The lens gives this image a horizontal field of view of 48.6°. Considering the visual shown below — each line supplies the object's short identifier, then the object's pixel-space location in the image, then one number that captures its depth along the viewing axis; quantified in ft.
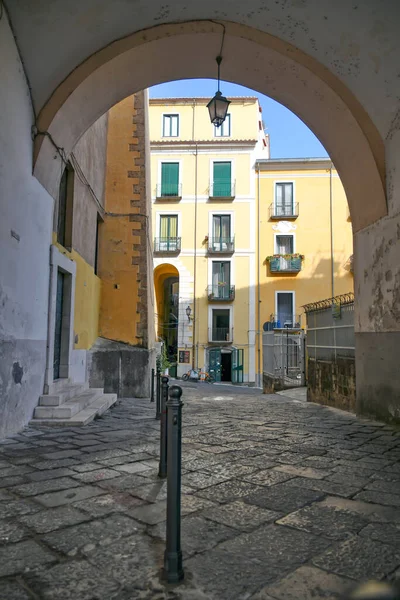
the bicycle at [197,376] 83.49
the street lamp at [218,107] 21.16
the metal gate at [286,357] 46.83
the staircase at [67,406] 19.08
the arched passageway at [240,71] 17.57
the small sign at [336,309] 27.73
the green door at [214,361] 87.21
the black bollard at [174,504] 6.29
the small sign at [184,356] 87.86
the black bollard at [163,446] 11.26
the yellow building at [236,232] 87.97
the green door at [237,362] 87.04
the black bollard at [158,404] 21.13
